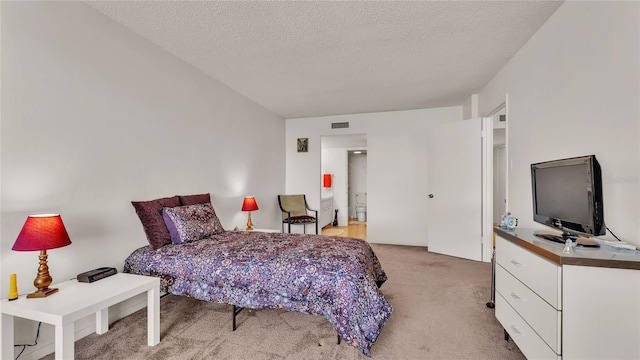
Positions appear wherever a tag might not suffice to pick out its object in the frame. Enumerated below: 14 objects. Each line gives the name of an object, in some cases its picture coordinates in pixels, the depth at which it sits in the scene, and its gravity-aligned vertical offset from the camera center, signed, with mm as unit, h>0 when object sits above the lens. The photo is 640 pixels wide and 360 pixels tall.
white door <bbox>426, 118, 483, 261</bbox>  4090 -159
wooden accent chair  5348 -597
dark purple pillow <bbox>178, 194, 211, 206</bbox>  3022 -218
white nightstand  1525 -729
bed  1907 -742
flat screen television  1535 -111
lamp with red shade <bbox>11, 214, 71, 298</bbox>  1609 -347
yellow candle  1694 -653
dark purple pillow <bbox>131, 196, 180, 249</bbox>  2486 -382
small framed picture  5859 +721
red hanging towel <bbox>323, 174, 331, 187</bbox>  7500 -21
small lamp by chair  4105 -388
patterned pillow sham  2615 -421
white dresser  1213 -585
